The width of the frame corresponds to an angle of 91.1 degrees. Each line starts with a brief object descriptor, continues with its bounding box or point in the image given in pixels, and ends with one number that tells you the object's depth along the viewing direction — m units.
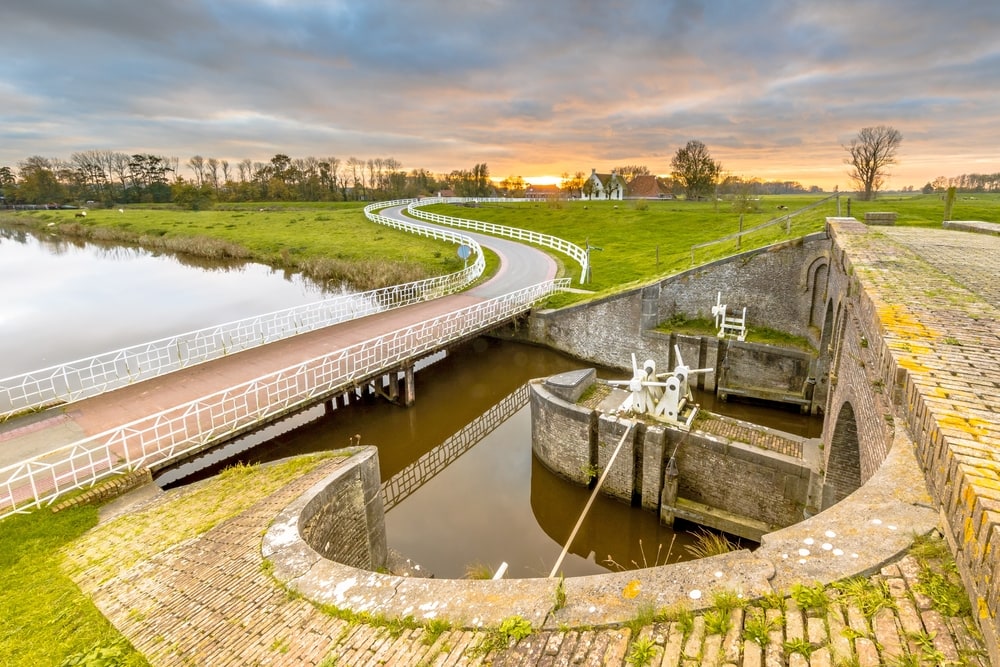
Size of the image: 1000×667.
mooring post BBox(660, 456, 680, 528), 10.90
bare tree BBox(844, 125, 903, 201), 46.69
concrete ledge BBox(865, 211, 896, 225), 18.20
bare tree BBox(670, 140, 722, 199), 66.25
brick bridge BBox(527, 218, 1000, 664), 2.89
